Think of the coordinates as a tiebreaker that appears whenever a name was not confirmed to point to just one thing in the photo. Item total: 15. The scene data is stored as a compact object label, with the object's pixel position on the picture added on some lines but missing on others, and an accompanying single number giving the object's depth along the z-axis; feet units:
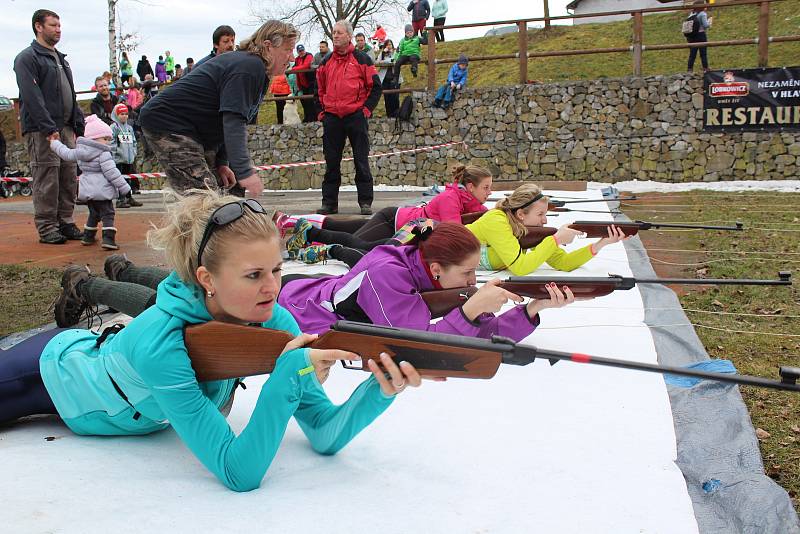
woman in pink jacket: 18.72
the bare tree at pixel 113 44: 76.74
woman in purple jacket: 10.37
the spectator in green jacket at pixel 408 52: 53.42
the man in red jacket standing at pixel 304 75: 54.29
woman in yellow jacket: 17.08
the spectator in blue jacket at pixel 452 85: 51.49
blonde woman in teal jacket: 6.62
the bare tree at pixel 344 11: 102.01
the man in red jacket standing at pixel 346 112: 28.07
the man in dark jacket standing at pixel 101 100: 41.22
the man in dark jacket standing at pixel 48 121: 21.08
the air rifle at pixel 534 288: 10.41
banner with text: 44.83
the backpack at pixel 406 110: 52.29
